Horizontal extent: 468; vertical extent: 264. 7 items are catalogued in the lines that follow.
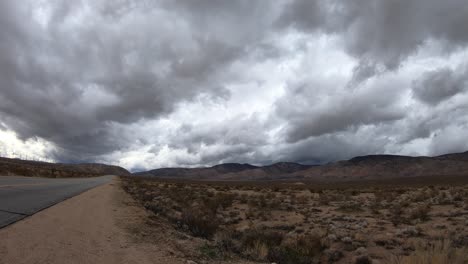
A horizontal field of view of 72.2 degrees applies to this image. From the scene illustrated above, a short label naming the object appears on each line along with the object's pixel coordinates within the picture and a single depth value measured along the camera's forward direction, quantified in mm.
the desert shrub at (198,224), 9680
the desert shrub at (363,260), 8242
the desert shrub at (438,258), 5145
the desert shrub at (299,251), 7286
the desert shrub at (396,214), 13405
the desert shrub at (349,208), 18078
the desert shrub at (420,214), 14177
